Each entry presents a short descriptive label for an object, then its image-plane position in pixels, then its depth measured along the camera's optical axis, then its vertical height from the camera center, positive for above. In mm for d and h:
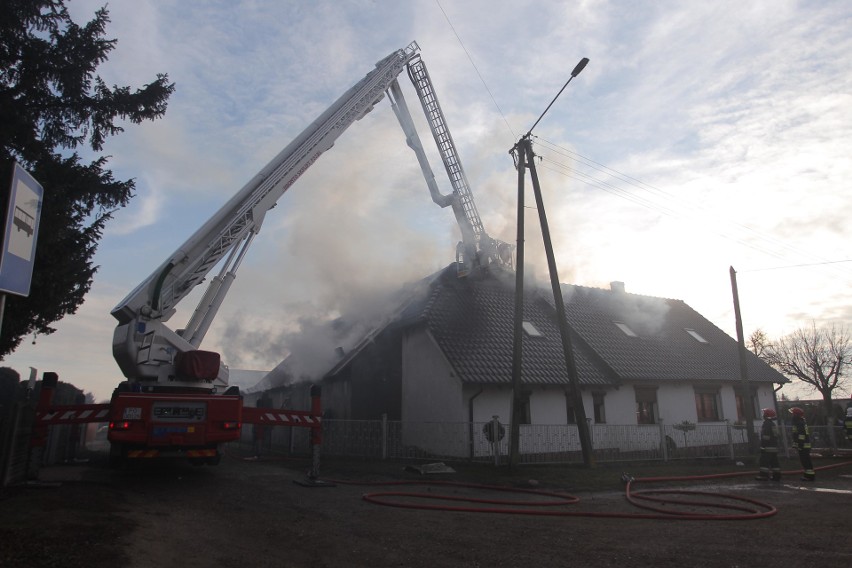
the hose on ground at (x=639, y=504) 7625 -1484
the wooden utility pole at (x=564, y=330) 13023 +1915
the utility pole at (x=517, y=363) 12891 +1076
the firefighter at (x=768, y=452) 12047 -997
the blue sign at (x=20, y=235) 3420 +1152
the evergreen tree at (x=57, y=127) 9391 +5272
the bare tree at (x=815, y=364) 37188 +2988
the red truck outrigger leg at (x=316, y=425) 10531 -302
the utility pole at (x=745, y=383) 18328 +821
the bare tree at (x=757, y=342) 45206 +5500
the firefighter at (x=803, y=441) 12164 -783
